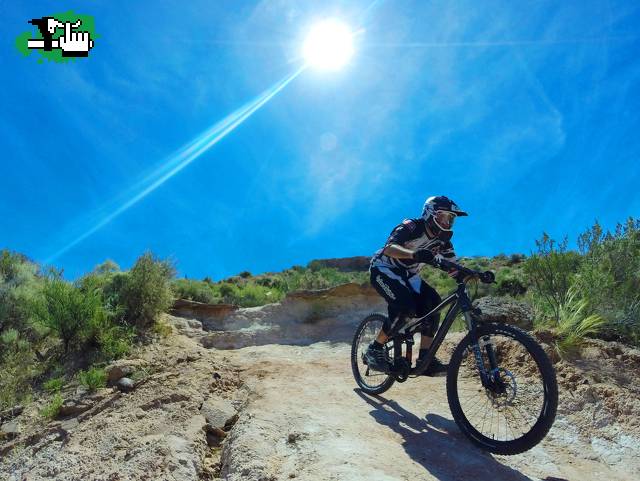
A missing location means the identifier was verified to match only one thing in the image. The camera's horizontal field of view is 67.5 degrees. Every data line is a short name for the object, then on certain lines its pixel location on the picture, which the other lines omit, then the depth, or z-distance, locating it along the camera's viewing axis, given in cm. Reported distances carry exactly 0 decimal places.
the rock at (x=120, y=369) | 647
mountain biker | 562
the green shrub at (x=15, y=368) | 624
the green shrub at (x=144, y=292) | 870
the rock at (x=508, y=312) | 762
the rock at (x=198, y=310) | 1102
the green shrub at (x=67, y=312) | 757
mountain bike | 402
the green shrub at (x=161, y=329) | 849
